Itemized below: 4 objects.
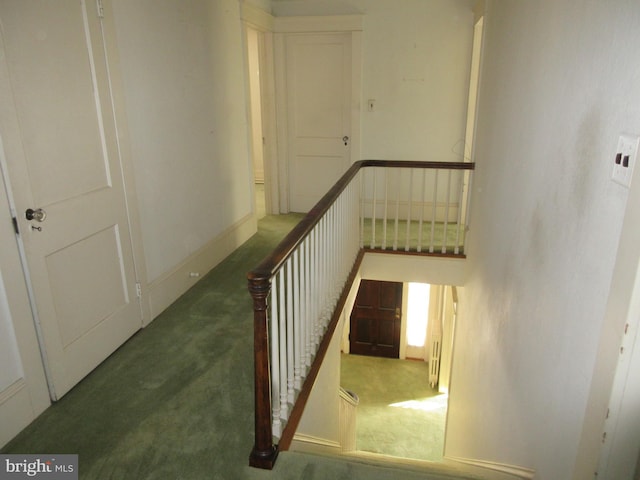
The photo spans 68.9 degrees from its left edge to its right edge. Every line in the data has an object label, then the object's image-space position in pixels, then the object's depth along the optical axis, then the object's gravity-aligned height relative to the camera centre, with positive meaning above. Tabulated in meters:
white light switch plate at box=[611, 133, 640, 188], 1.26 -0.15
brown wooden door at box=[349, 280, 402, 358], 7.94 -3.60
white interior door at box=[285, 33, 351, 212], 5.26 -0.08
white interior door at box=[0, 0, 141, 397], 2.03 -0.33
